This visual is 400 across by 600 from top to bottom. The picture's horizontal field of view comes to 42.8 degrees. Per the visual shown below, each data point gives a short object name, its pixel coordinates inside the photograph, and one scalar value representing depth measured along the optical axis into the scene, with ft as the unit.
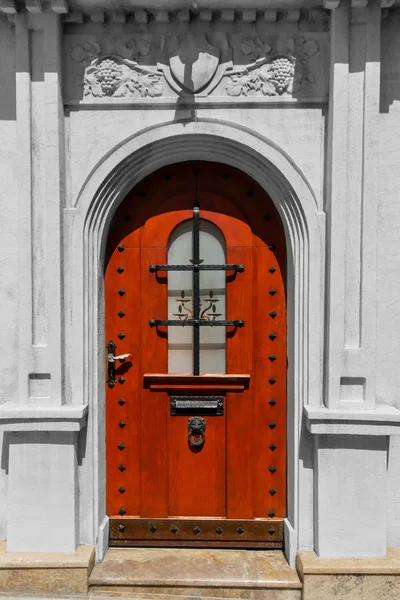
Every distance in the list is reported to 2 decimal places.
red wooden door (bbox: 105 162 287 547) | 12.51
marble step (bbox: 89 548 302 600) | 11.35
